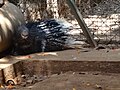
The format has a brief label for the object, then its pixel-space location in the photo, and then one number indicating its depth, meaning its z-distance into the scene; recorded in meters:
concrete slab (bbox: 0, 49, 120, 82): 4.75
